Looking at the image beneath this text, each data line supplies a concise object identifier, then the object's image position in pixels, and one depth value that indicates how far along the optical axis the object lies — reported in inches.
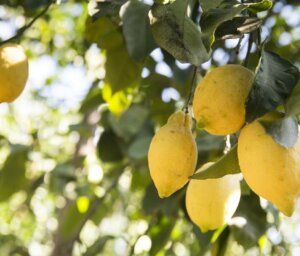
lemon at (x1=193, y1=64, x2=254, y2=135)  38.5
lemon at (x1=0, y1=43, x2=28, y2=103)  46.1
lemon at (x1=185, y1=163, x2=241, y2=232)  42.7
